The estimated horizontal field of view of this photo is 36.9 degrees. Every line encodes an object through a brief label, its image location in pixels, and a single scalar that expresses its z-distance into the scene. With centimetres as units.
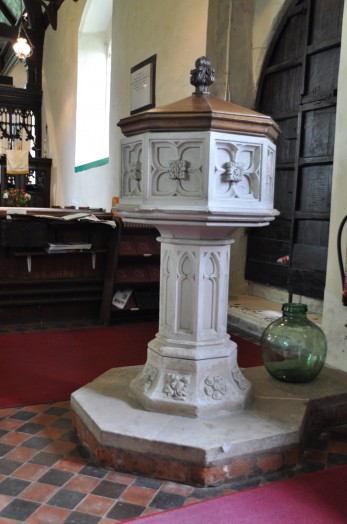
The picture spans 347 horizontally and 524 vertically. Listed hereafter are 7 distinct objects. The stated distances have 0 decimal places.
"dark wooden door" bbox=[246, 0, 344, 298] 376
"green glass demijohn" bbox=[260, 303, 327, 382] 244
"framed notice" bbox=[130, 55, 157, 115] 575
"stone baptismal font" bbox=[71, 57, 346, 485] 189
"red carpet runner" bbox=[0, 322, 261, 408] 265
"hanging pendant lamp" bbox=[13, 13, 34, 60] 880
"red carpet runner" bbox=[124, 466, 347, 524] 160
